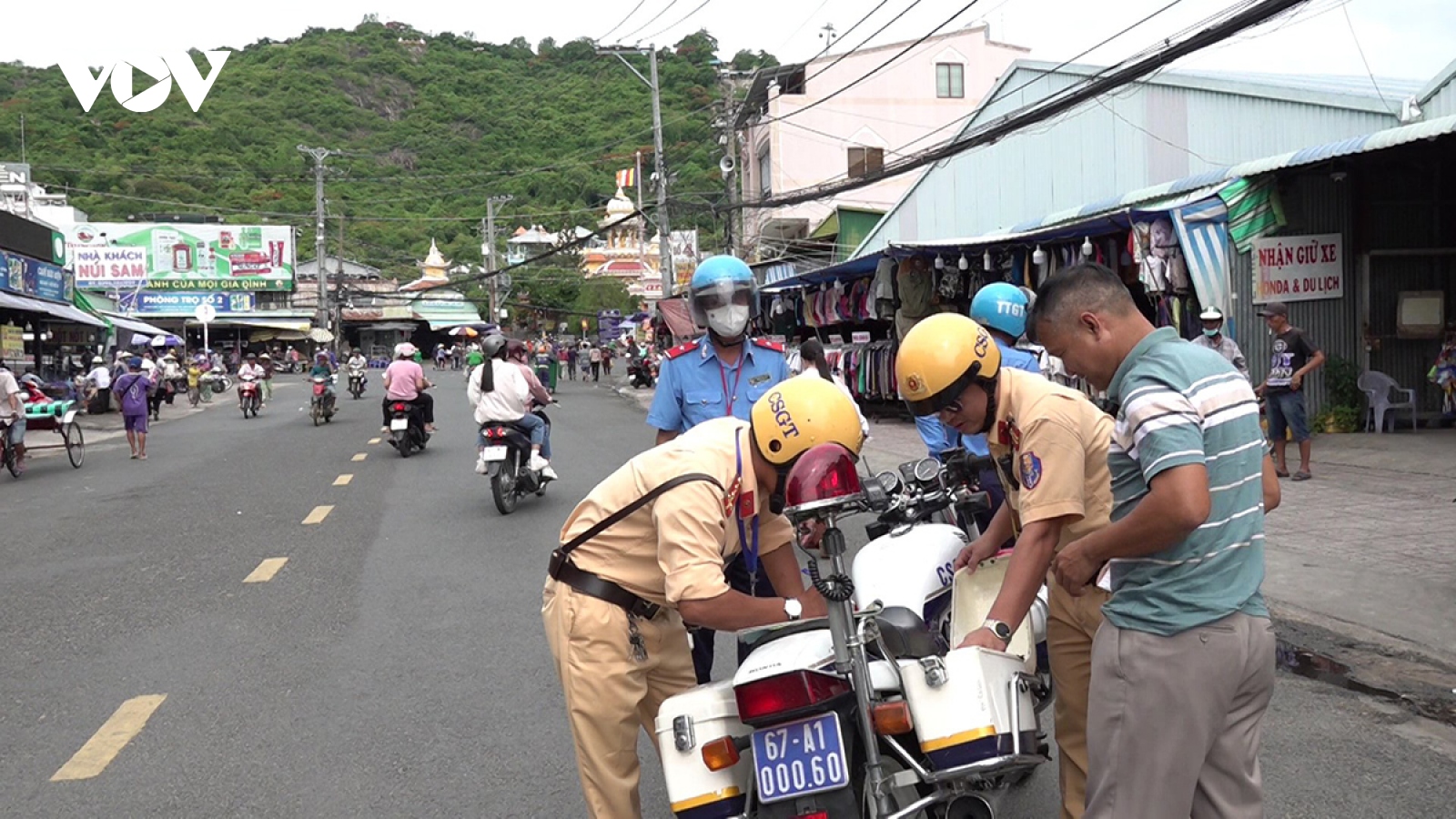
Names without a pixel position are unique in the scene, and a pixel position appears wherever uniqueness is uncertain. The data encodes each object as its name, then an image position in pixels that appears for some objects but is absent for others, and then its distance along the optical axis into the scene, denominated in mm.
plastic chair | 13688
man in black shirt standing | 11289
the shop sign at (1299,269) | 13305
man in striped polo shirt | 2596
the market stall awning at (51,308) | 25344
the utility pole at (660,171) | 32656
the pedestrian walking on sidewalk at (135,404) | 18250
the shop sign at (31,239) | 28719
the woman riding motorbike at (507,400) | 12078
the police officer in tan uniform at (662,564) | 2873
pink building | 43188
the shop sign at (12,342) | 25922
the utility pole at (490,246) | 69500
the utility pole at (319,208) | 62062
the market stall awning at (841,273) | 18739
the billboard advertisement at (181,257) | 63531
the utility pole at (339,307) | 63469
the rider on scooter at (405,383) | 17000
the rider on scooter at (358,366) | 35344
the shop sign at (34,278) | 27583
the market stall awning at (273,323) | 66375
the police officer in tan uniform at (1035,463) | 3158
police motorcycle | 2766
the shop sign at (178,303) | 65375
